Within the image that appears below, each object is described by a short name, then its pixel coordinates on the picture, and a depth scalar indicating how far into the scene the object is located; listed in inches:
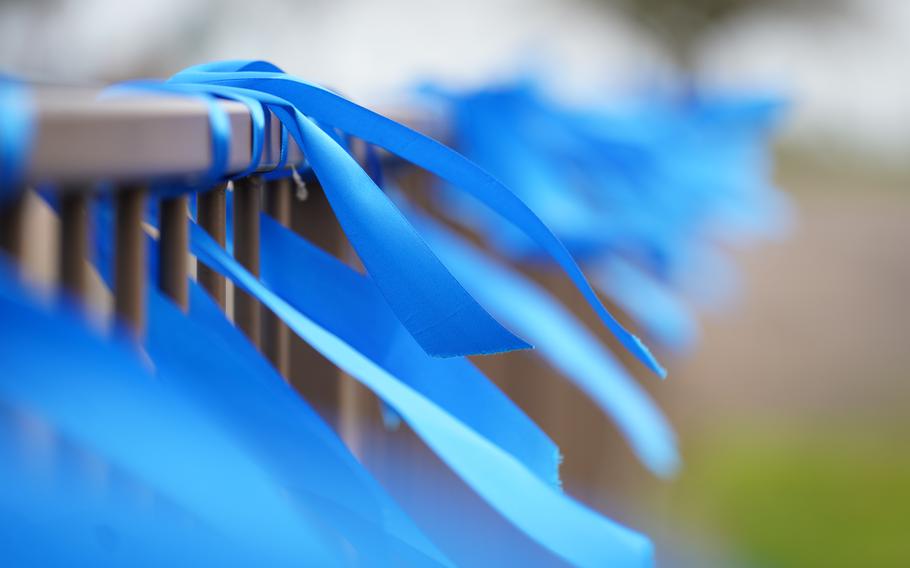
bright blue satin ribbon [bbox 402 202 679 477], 69.3
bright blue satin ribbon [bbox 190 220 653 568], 47.8
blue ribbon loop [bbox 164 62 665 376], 50.0
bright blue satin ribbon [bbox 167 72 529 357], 48.2
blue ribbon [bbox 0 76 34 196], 38.7
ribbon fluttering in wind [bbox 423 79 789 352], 103.5
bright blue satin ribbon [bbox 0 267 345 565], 40.0
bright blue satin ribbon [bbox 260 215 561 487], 51.9
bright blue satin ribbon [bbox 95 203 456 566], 44.9
